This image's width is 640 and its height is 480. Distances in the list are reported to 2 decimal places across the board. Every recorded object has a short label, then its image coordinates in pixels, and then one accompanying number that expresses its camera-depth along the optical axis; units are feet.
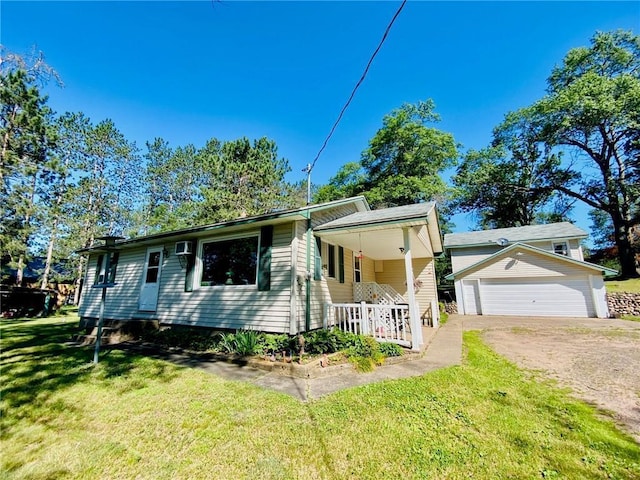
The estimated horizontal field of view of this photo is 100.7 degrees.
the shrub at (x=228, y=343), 20.36
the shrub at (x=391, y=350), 18.62
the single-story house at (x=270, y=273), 20.43
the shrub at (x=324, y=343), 18.94
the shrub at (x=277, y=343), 19.04
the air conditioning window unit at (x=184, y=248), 25.11
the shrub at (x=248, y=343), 19.31
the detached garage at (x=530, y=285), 42.98
